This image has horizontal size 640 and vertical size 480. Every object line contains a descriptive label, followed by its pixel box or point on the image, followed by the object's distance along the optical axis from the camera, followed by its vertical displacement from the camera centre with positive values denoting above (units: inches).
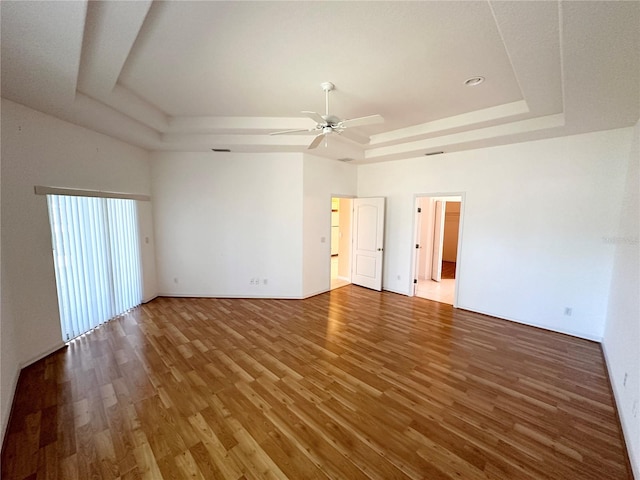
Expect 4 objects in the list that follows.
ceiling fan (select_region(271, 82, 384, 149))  104.0 +38.6
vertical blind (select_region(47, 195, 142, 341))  126.6 -26.1
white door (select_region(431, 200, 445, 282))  268.2 -26.1
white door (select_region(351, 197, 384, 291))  224.8 -25.6
